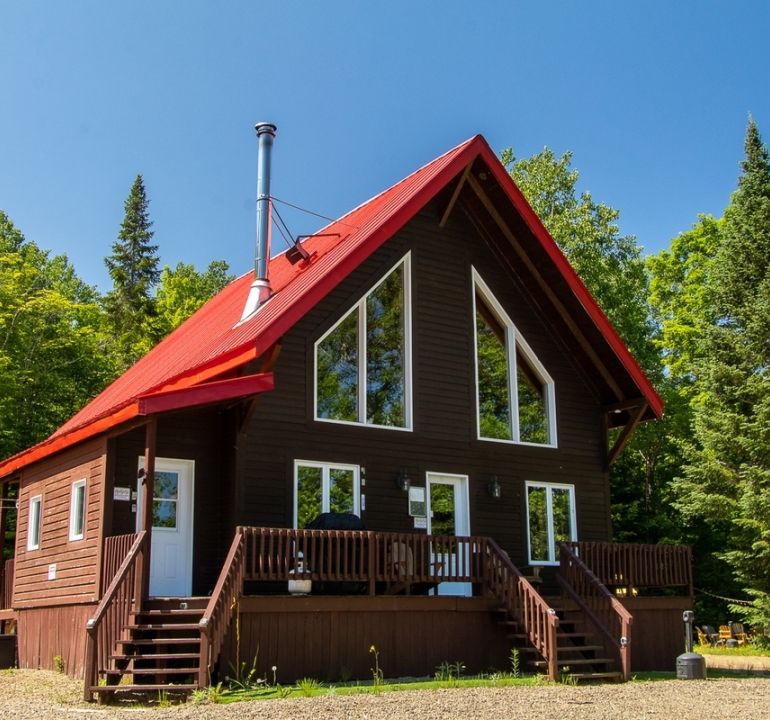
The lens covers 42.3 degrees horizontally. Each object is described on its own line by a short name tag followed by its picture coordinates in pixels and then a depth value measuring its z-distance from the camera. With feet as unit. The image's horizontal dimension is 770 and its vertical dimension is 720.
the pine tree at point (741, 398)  84.69
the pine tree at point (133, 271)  148.05
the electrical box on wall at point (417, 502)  57.72
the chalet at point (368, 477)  45.68
